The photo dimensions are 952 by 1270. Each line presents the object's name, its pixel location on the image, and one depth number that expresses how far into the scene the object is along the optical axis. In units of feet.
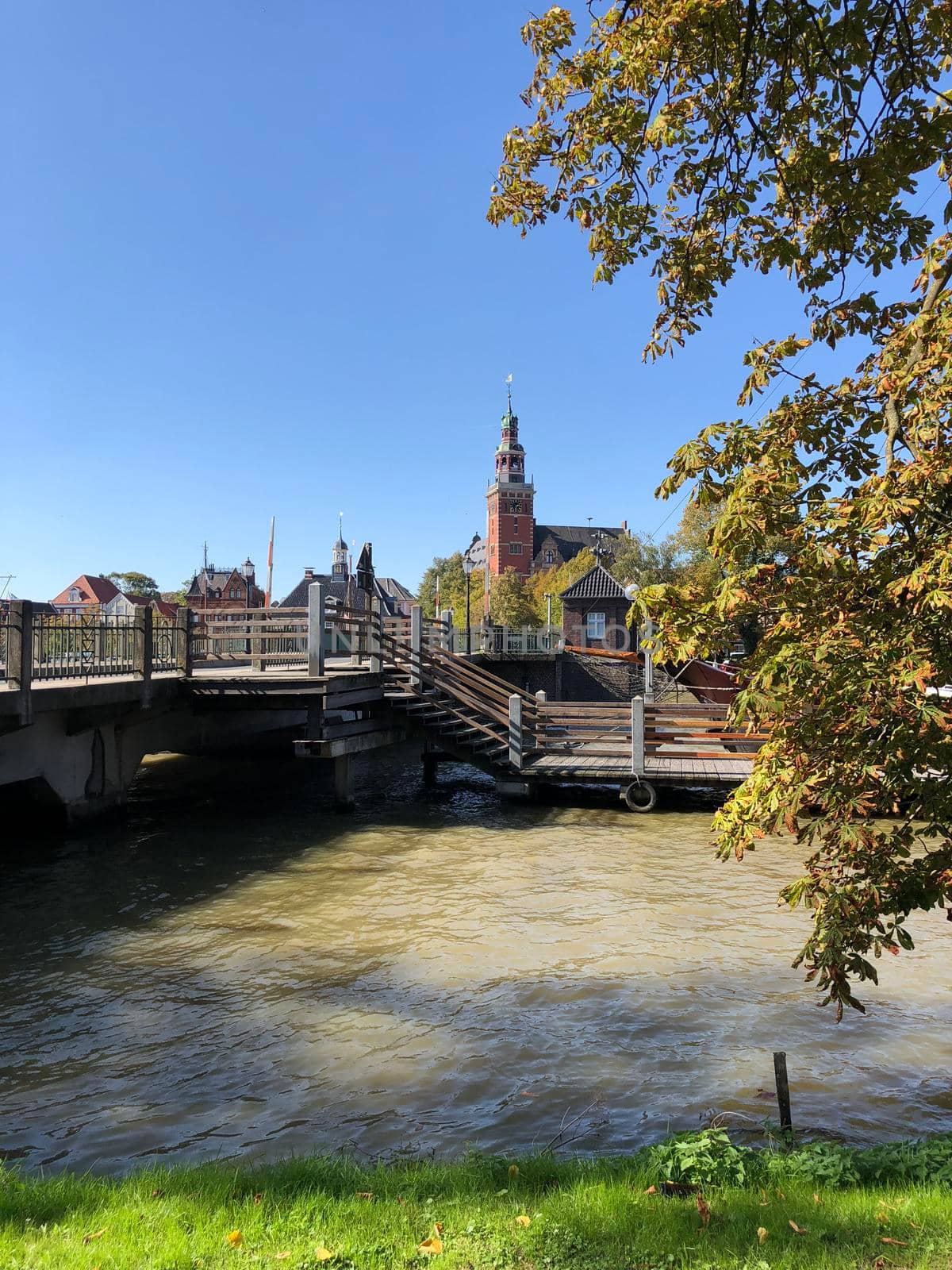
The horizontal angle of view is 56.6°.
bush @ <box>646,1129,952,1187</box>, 13.43
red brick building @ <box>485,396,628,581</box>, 351.87
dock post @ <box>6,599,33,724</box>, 36.76
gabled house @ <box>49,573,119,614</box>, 330.13
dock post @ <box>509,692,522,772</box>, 55.93
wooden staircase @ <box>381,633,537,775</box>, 57.00
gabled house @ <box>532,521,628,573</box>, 351.46
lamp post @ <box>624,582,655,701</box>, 80.94
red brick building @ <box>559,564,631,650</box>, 180.96
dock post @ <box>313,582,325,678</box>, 51.55
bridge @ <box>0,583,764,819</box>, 42.19
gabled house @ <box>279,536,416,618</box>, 184.33
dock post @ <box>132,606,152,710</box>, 47.75
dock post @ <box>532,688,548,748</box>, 57.31
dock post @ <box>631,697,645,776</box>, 52.85
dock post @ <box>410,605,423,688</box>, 59.06
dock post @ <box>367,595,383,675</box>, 58.75
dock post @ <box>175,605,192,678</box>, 53.01
